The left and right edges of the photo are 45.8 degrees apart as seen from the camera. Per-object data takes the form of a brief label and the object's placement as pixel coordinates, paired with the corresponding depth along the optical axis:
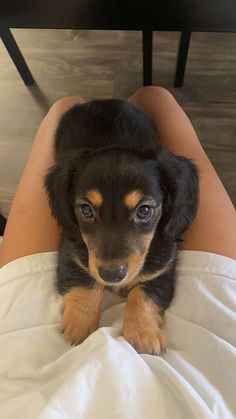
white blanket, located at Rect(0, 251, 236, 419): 0.14
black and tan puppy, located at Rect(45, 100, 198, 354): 0.19
